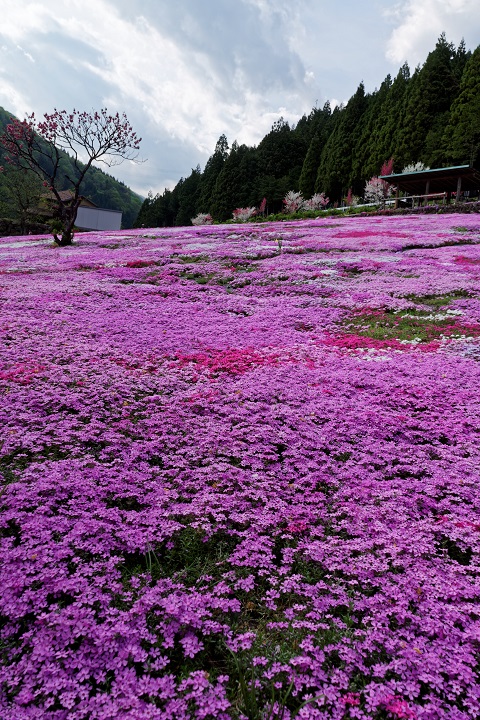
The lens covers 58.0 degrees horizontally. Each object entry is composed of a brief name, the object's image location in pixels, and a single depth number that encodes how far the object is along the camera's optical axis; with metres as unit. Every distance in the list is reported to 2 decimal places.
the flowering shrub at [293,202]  65.59
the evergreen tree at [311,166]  76.69
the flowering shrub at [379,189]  52.03
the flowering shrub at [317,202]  66.81
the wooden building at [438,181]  41.03
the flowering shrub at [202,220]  69.64
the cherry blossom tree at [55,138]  27.72
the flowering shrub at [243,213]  64.85
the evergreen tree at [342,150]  71.00
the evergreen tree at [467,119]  53.75
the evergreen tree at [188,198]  95.75
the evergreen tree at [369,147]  65.75
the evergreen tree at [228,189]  81.19
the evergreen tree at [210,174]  89.15
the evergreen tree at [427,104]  61.34
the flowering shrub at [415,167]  55.32
